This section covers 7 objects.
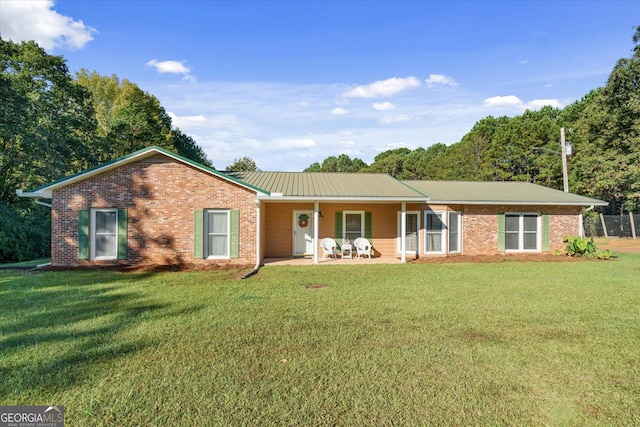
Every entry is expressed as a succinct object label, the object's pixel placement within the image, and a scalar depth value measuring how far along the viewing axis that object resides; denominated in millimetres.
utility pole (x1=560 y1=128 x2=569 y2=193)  20114
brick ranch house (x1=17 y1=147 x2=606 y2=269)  11695
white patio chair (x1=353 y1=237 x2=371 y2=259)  14281
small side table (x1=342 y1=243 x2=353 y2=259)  14250
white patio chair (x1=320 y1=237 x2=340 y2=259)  14133
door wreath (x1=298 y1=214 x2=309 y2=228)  15047
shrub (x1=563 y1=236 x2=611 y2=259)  14250
